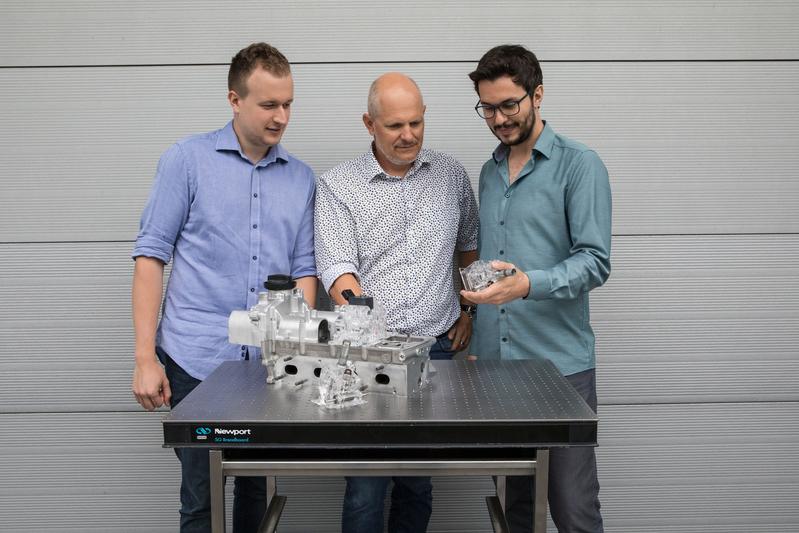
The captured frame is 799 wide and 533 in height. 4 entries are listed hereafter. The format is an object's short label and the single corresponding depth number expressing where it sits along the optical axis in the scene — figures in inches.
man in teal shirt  86.7
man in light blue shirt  89.9
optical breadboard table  64.1
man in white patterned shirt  90.8
